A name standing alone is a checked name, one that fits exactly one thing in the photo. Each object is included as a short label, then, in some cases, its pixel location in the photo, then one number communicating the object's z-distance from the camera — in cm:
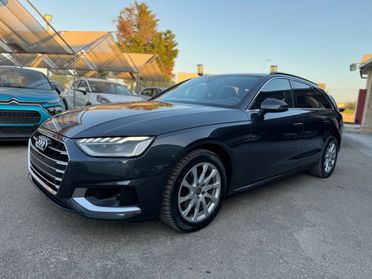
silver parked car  951
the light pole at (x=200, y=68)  1656
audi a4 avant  223
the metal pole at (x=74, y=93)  1041
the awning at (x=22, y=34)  965
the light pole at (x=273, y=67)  1423
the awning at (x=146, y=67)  1944
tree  3372
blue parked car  517
